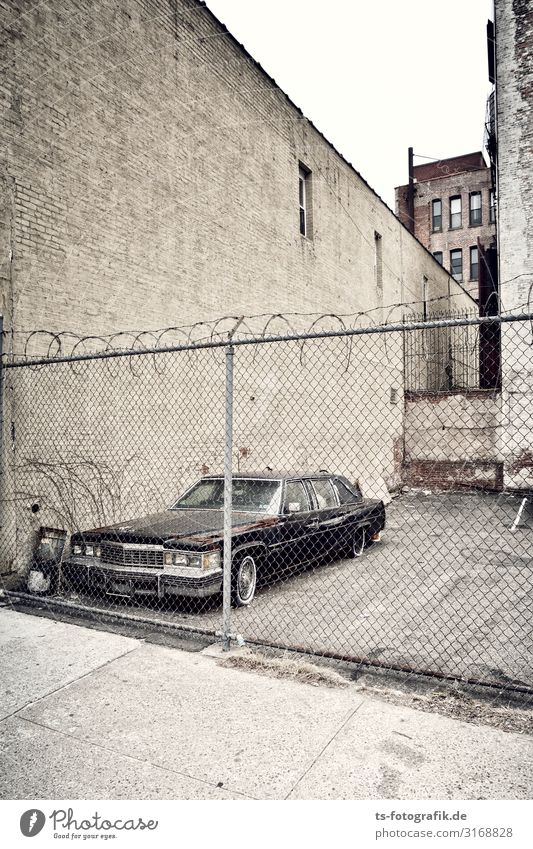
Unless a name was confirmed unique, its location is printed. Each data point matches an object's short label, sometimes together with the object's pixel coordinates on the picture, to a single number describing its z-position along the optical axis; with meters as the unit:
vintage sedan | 5.25
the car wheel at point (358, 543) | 8.17
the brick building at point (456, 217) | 36.53
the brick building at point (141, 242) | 7.19
